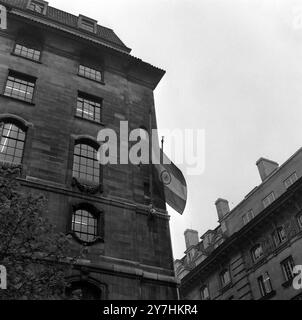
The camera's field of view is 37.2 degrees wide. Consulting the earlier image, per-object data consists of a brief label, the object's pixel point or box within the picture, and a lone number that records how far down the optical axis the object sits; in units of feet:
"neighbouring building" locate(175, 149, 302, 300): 117.70
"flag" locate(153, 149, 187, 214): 81.82
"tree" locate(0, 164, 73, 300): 42.01
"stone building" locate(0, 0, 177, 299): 68.85
